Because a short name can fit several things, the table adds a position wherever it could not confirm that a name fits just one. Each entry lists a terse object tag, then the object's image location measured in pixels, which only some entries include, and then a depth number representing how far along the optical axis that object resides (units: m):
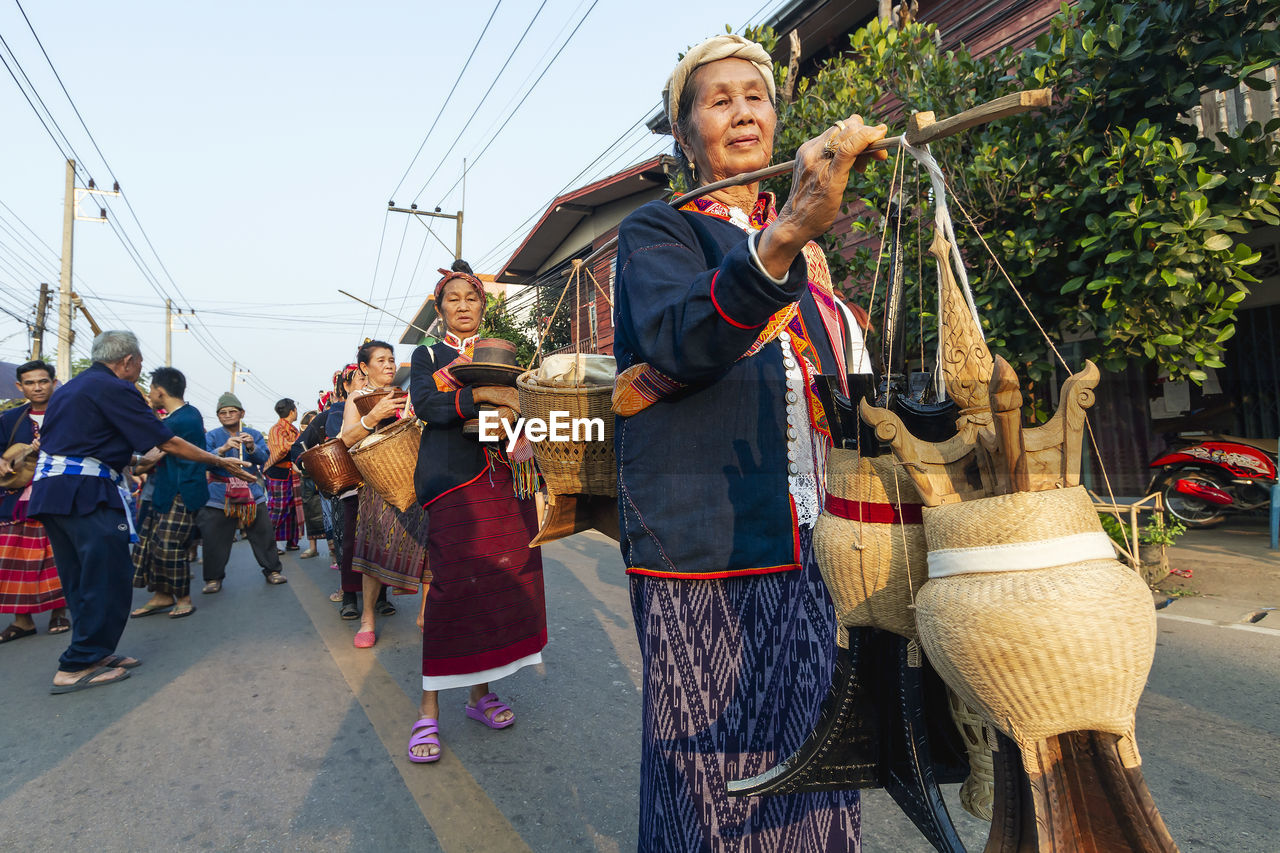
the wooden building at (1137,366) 7.50
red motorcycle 6.96
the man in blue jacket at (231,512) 6.62
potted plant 5.29
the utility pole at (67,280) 17.07
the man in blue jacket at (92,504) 4.14
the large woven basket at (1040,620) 0.76
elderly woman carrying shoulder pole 1.34
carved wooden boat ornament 0.76
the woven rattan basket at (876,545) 1.00
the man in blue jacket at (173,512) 5.79
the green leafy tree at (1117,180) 3.72
